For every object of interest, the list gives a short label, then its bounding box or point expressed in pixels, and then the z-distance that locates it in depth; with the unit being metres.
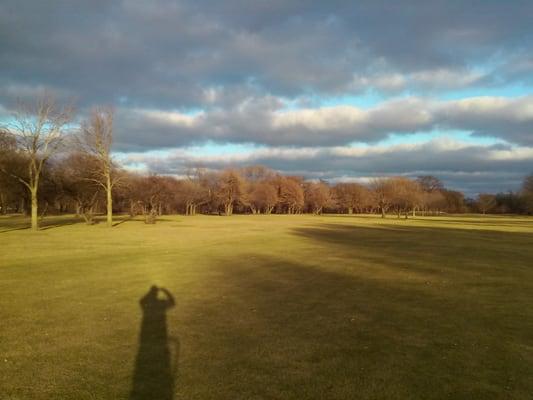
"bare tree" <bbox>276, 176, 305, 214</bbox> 141.75
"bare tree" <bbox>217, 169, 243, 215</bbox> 122.00
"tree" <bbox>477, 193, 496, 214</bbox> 169.12
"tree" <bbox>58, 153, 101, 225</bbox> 66.06
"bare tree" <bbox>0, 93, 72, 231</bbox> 43.25
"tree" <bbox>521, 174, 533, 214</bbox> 100.69
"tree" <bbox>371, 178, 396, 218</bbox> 110.09
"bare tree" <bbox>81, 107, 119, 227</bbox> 50.25
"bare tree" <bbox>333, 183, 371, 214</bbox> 160.31
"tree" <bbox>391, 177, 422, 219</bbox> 108.19
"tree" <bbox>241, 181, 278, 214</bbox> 132.85
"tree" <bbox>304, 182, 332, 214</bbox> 150.62
